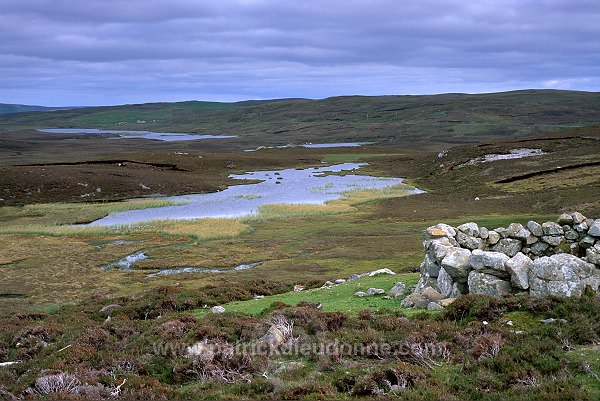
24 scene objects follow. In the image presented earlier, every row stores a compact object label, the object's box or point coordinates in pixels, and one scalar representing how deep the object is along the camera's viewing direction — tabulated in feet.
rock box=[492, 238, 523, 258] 75.87
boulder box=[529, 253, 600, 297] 55.47
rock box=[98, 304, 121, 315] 74.59
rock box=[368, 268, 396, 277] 94.04
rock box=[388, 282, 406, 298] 70.79
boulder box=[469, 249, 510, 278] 59.72
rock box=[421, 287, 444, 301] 62.90
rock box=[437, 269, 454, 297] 64.75
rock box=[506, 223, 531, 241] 75.66
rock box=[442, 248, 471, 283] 63.10
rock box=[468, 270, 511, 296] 59.11
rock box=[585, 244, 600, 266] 63.64
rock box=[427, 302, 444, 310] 59.09
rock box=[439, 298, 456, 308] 59.13
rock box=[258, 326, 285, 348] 46.68
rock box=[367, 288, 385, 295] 73.67
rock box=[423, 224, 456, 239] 76.79
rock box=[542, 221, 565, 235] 73.58
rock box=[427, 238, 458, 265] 68.03
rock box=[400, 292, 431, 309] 62.13
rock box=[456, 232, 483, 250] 77.30
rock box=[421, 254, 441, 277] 69.54
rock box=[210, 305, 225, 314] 68.22
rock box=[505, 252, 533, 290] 57.98
